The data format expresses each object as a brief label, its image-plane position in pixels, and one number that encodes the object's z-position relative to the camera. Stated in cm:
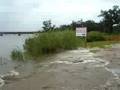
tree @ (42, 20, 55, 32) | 2545
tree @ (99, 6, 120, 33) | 3137
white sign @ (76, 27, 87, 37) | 1209
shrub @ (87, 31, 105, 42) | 1991
